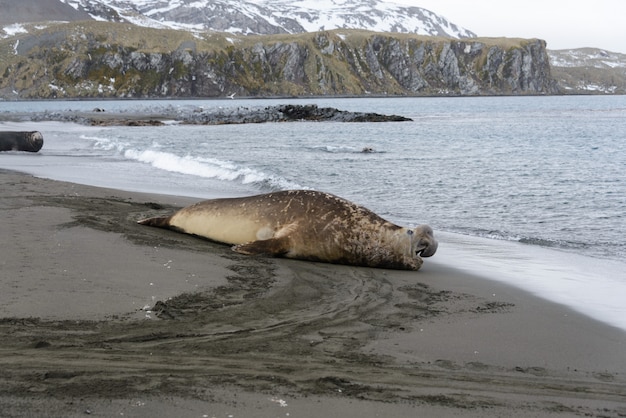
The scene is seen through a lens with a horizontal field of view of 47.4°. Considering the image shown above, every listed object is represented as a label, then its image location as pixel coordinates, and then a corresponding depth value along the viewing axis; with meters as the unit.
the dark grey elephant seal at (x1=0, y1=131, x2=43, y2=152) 24.83
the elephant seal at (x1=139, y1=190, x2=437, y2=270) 8.38
